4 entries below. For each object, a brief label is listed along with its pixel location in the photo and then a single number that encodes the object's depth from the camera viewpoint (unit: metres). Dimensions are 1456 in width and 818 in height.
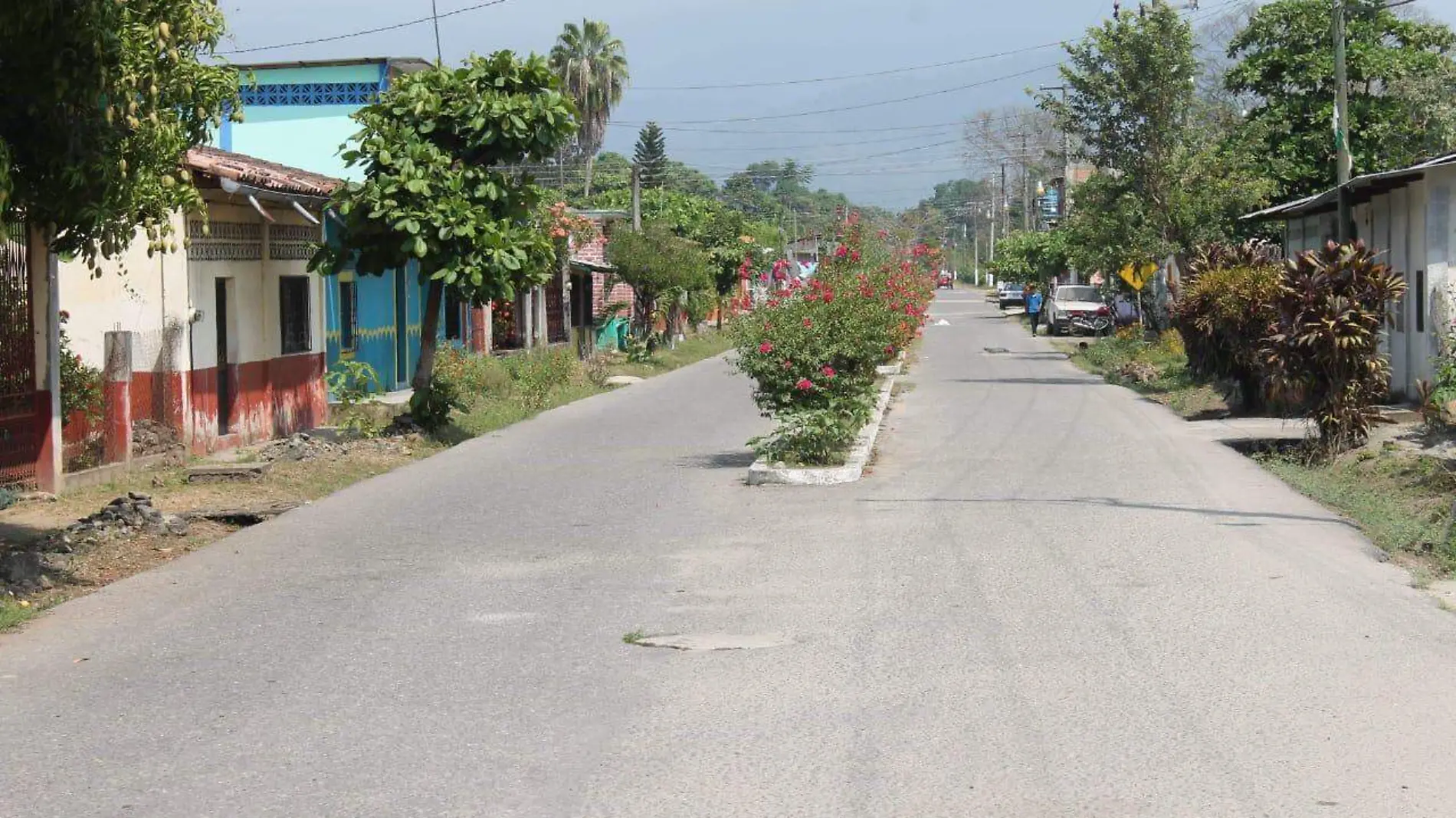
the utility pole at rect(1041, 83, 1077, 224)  90.86
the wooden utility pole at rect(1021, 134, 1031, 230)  101.00
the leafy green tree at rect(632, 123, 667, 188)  107.19
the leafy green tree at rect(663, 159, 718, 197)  123.62
